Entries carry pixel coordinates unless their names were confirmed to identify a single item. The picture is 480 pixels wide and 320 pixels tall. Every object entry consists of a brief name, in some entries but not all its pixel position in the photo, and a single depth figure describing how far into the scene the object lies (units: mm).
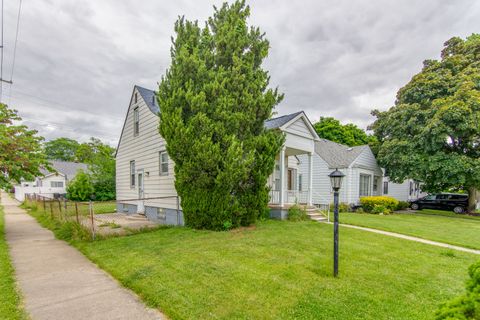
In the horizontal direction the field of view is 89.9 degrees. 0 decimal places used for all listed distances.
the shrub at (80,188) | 22344
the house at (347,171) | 17391
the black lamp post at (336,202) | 4482
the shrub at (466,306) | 1973
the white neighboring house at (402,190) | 20984
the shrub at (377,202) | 16031
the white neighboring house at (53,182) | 33025
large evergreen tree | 7785
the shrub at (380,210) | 15574
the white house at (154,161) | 10602
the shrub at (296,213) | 10647
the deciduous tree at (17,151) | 8227
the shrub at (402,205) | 18936
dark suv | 17625
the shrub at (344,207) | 16344
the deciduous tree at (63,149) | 60662
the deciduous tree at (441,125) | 14461
